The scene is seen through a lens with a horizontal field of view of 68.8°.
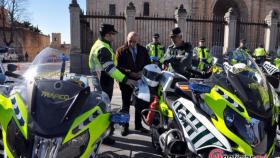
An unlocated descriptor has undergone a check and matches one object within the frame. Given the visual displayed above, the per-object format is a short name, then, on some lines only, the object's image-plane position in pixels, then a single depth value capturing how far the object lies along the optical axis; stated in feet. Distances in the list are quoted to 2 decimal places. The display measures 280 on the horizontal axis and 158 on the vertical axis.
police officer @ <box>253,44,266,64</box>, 27.76
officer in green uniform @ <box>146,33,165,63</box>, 28.18
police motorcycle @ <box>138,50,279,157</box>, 6.10
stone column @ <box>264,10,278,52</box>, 43.26
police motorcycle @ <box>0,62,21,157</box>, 7.10
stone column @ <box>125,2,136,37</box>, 36.71
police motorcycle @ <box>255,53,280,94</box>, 12.83
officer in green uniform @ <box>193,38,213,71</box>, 26.53
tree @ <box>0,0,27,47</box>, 95.71
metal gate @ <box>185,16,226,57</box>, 56.55
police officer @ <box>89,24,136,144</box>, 10.06
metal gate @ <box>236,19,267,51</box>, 57.14
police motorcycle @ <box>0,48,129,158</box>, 4.96
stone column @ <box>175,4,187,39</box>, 38.66
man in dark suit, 12.07
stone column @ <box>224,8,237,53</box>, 40.25
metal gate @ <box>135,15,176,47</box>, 53.68
